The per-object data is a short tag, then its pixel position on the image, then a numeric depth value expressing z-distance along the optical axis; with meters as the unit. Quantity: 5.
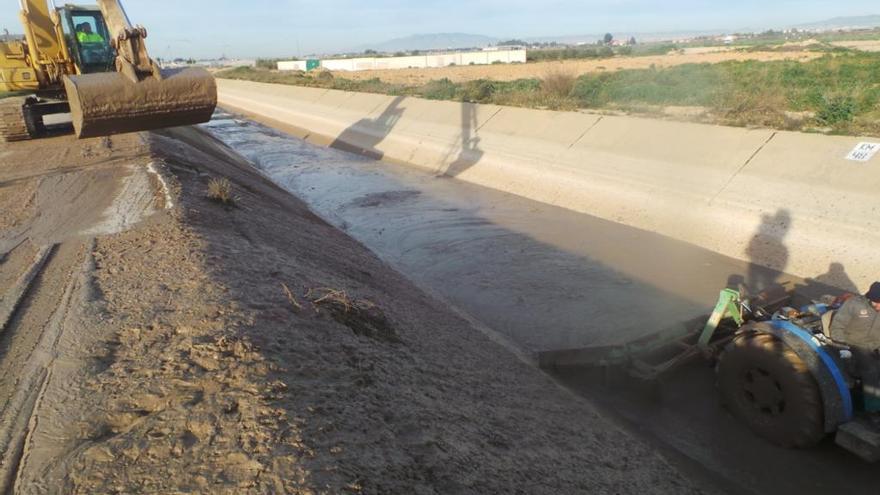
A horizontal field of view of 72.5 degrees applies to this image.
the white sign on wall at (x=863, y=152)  11.30
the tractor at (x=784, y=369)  5.04
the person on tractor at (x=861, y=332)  4.81
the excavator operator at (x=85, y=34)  15.05
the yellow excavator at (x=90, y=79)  10.65
